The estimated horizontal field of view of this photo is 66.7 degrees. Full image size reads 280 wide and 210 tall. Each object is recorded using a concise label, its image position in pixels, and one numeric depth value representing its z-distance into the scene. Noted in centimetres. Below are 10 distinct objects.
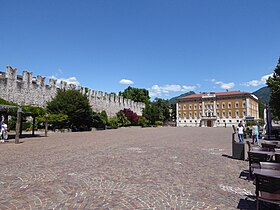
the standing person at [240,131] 1257
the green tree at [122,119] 4772
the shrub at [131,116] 5162
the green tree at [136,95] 7569
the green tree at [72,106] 2972
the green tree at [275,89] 2193
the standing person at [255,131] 1394
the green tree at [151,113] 6232
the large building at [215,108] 7808
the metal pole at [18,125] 1374
